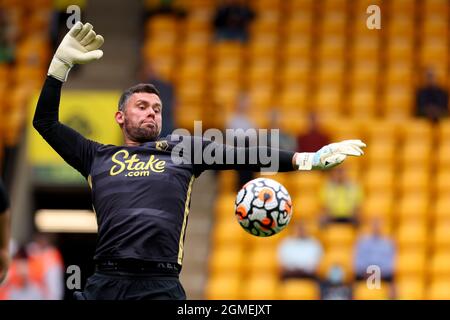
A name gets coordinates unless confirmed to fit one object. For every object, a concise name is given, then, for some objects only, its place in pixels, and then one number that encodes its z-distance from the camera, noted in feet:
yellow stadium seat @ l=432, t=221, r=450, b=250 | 53.31
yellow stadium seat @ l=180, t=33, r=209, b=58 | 65.46
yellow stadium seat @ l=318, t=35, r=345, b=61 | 64.28
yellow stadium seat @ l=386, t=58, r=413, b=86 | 62.59
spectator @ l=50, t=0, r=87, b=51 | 66.39
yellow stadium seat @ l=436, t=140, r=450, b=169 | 56.95
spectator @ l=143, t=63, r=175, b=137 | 56.59
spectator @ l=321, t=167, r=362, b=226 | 54.39
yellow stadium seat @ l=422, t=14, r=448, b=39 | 64.08
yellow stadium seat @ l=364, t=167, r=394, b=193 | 56.44
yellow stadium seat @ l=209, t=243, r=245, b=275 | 54.31
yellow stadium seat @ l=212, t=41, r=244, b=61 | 65.10
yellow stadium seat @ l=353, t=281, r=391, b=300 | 48.86
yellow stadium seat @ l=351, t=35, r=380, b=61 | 63.87
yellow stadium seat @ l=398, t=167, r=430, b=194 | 56.44
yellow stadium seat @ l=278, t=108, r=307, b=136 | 58.39
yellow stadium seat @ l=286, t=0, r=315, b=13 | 67.15
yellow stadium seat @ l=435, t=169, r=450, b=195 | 55.83
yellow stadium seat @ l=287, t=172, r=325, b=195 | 57.16
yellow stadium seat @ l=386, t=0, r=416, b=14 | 65.87
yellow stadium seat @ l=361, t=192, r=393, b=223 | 54.60
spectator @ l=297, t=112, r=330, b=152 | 56.06
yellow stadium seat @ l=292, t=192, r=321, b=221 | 55.36
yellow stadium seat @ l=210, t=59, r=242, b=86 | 63.98
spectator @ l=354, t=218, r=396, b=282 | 50.78
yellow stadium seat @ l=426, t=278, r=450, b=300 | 50.21
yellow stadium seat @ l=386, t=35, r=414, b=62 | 63.62
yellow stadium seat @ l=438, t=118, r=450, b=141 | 57.77
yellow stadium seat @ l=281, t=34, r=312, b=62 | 64.80
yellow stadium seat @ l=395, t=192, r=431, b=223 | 55.01
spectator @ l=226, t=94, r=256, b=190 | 56.75
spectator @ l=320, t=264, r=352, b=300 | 49.62
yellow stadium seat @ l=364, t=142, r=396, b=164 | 57.82
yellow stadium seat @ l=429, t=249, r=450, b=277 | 52.01
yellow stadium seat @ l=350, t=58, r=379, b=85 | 63.00
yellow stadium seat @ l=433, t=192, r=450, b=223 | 54.34
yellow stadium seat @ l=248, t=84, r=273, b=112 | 61.93
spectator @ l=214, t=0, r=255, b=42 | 65.57
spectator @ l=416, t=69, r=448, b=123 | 59.16
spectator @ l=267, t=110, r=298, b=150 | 55.09
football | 24.94
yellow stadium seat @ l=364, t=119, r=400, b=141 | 58.39
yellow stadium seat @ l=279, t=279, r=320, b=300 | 50.80
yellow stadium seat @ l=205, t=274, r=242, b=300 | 52.31
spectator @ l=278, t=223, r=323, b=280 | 51.75
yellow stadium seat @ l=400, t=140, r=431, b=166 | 57.57
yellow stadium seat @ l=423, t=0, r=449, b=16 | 65.26
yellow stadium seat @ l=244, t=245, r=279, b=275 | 53.21
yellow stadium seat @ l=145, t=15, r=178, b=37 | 67.00
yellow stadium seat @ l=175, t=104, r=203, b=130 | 60.39
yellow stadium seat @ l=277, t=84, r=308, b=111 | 62.23
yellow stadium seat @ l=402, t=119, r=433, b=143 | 58.23
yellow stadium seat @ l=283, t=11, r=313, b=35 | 65.98
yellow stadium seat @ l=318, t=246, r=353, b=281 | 51.65
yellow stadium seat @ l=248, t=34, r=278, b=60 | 64.85
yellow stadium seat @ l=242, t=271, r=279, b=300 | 51.60
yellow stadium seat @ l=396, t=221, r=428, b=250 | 53.57
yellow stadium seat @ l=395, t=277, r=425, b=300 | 50.11
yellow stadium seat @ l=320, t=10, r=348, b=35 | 65.46
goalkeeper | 23.49
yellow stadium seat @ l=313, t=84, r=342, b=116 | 61.87
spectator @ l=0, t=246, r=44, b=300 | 51.01
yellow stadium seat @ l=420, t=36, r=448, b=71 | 62.64
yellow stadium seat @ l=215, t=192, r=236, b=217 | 57.31
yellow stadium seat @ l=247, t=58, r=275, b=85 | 63.82
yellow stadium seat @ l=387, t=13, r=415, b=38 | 64.59
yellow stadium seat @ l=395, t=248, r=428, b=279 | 52.13
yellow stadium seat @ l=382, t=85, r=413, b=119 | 61.57
